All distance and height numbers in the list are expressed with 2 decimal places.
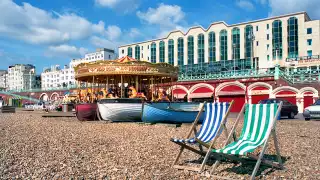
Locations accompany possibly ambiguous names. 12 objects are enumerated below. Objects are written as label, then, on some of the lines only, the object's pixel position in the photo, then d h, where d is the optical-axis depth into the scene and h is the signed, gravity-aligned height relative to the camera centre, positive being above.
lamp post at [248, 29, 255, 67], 50.47 +9.29
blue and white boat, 15.98 -1.04
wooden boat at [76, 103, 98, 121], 19.44 -1.00
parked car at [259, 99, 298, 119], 22.61 -1.09
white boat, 16.58 -0.71
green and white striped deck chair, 5.54 -0.73
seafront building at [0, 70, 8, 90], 166.88 +8.90
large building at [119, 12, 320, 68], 51.86 +9.72
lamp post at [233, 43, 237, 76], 54.72 +6.99
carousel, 16.72 +0.25
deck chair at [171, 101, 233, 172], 6.18 -0.69
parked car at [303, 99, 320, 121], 19.67 -1.14
